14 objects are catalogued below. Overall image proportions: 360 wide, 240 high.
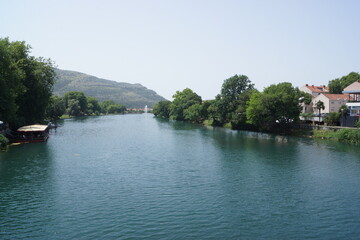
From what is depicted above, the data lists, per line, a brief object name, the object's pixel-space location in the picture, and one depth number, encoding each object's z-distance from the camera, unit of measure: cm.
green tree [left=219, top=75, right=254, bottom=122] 10975
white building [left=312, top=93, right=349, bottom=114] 9942
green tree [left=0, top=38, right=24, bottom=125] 5488
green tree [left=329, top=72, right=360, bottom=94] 11725
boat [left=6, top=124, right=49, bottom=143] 6300
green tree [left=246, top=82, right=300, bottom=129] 8375
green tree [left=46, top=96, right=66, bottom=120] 12916
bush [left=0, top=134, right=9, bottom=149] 5215
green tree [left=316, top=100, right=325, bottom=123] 9144
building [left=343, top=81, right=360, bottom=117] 7725
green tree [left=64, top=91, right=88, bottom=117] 18352
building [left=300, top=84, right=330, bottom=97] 12594
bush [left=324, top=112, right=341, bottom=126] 8162
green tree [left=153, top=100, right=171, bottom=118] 19744
